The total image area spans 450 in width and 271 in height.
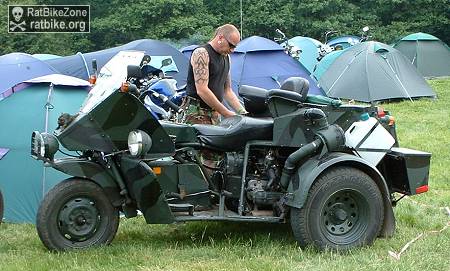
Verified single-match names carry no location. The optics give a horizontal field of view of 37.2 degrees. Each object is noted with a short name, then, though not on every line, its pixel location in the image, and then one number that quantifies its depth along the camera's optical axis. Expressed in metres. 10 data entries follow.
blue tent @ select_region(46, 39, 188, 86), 13.60
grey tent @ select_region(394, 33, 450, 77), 19.98
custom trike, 4.61
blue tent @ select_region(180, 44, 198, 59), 16.84
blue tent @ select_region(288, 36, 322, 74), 19.06
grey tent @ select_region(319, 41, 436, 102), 14.20
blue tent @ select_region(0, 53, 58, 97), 8.55
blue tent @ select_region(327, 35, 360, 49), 22.03
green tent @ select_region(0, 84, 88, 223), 6.30
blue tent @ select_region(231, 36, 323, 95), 13.45
